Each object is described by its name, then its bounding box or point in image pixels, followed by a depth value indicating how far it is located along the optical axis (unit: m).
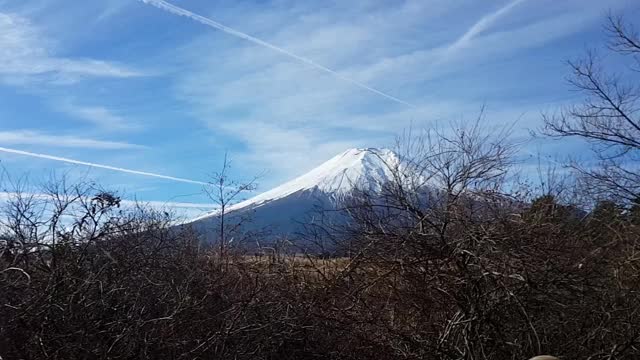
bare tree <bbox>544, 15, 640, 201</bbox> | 16.52
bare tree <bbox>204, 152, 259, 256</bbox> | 13.05
